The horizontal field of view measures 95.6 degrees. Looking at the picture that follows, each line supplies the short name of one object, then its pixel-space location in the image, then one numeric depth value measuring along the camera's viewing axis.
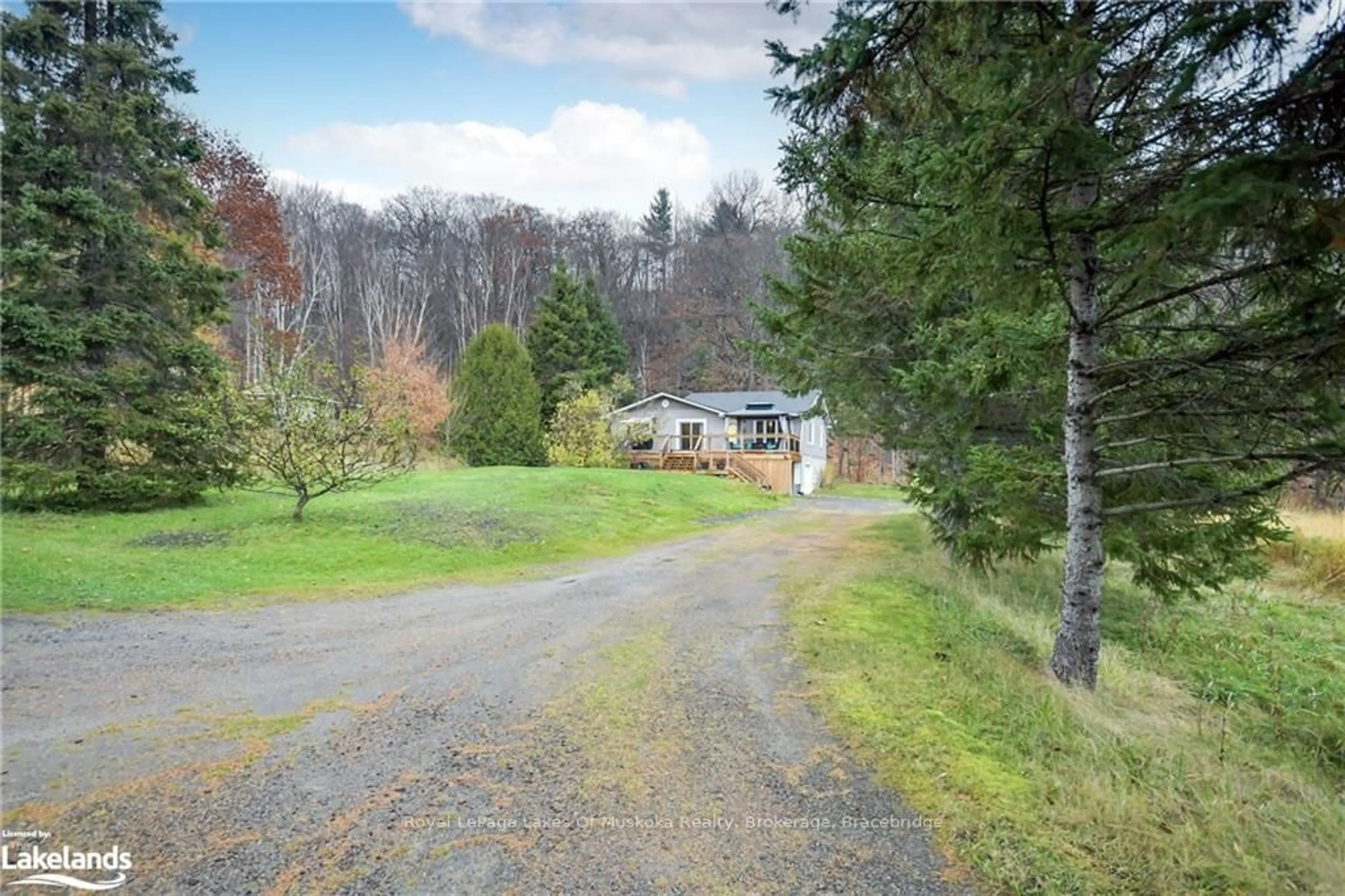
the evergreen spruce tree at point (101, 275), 10.03
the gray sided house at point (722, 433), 25.95
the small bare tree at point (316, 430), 10.08
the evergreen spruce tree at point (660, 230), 43.06
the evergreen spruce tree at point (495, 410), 24.06
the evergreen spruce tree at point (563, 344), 29.02
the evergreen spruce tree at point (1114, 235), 2.65
